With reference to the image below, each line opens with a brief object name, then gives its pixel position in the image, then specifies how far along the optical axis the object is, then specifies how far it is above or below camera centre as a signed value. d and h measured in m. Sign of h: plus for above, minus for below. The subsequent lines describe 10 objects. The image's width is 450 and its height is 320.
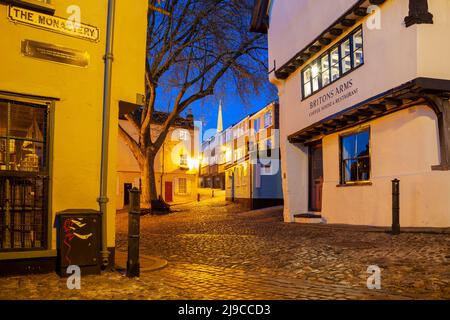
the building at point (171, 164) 37.00 +2.35
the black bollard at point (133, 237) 6.17 -0.64
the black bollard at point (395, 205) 10.39 -0.28
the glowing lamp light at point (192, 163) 40.82 +2.59
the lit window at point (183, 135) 40.87 +5.17
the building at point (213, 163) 64.11 +4.49
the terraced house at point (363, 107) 10.04 +2.27
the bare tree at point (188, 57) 22.75 +7.21
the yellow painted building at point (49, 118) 6.18 +1.07
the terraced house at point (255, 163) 29.39 +2.07
